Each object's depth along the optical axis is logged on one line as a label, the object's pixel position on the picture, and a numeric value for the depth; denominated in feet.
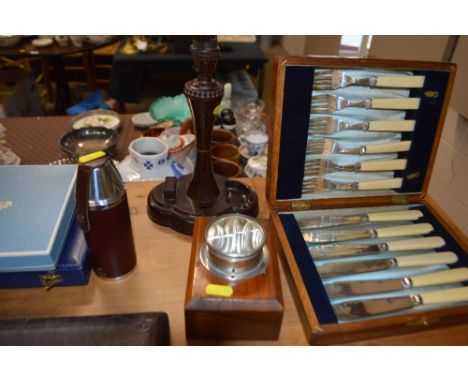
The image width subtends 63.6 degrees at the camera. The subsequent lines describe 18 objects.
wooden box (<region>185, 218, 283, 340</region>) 1.95
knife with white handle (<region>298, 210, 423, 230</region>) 2.90
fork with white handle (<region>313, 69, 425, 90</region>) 2.69
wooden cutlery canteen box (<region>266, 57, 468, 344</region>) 2.27
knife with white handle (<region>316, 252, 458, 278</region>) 2.51
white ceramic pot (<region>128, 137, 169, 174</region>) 3.54
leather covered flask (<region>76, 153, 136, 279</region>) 2.11
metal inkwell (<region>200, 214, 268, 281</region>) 2.01
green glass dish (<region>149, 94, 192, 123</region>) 5.46
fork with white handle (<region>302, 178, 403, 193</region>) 3.05
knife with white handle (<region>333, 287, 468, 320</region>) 2.23
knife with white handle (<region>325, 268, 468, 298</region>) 2.37
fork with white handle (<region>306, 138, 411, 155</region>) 2.92
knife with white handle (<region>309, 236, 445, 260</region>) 2.64
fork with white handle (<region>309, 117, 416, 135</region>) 2.86
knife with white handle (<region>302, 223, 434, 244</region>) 2.74
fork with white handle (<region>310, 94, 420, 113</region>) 2.79
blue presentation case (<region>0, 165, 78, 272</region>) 2.18
